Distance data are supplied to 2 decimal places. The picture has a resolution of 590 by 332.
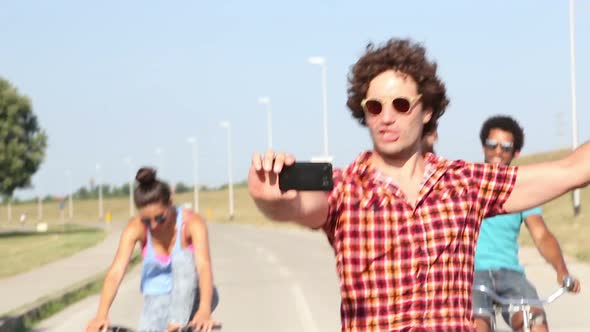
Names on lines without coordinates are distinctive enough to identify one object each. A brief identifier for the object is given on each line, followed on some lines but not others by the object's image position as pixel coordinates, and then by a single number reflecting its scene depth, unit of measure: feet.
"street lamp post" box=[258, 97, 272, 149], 257.75
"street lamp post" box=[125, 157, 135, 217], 514.93
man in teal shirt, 22.81
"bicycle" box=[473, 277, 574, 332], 20.51
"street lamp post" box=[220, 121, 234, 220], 328.29
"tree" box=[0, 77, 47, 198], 271.28
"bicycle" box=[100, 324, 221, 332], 19.42
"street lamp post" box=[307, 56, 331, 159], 190.19
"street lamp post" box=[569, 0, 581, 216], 131.75
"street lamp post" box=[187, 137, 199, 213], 371.15
